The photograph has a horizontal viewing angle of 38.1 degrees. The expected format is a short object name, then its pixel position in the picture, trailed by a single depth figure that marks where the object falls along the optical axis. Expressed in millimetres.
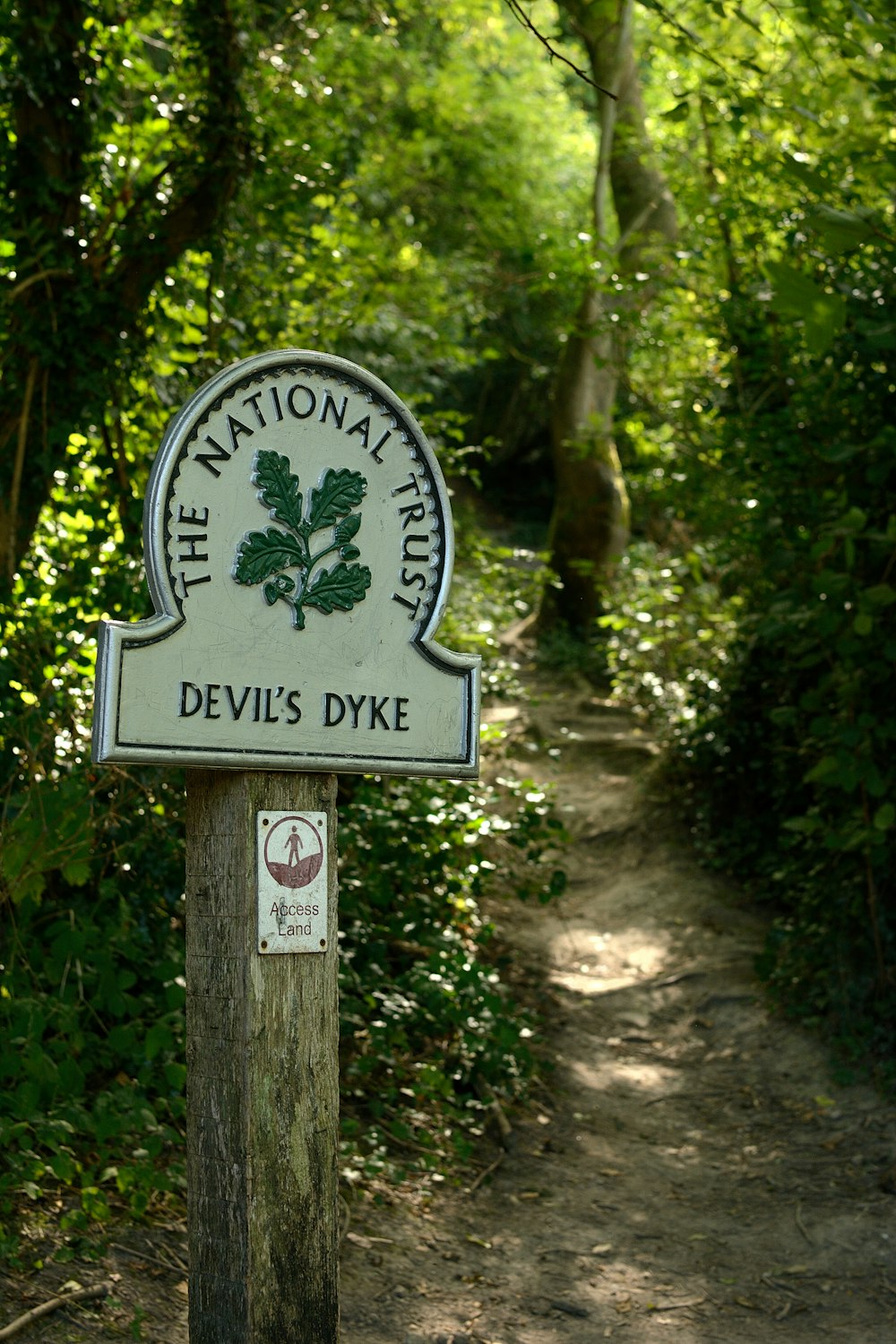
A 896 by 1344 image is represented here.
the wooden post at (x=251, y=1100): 2660
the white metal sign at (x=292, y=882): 2713
